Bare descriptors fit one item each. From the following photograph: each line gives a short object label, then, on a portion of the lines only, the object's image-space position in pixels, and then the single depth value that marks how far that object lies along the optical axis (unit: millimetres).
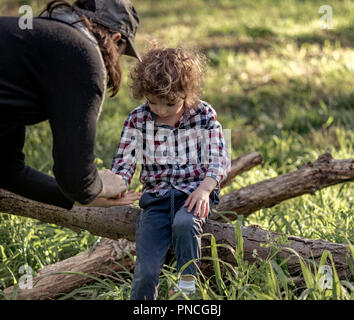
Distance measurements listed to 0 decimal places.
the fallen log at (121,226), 2648
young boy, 2566
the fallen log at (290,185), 3430
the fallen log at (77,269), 2895
